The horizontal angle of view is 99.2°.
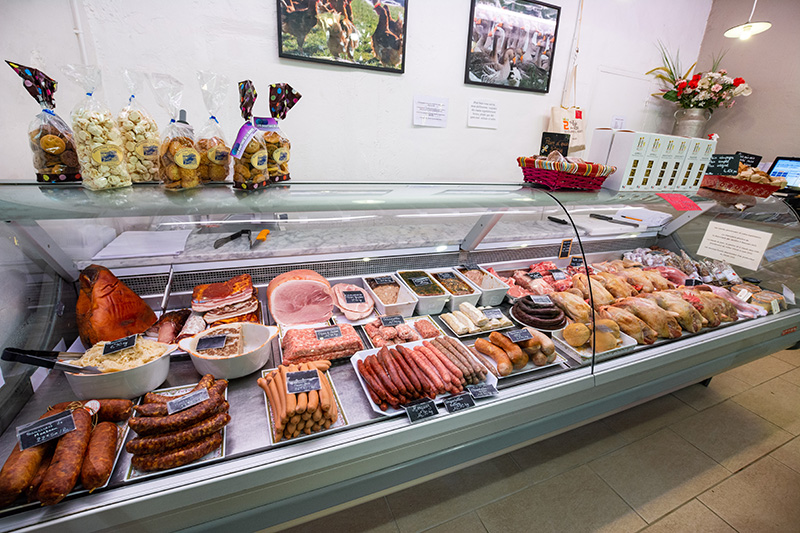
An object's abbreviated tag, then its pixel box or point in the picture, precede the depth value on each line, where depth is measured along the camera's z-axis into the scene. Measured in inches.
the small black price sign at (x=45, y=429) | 48.1
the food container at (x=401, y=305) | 93.6
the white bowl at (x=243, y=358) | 66.4
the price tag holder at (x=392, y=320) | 88.9
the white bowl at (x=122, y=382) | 57.6
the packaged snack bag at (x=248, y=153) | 61.9
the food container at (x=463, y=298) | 99.9
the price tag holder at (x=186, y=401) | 55.6
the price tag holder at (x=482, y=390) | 69.8
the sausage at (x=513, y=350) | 77.9
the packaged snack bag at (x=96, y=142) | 56.8
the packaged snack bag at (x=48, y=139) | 55.5
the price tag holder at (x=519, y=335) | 81.4
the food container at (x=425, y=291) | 97.0
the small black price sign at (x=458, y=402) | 66.3
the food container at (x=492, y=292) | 103.3
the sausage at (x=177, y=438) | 50.0
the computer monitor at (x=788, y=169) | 180.1
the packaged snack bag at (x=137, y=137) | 63.2
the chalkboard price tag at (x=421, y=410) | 63.6
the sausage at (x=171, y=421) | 51.9
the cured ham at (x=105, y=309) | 68.2
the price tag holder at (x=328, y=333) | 79.0
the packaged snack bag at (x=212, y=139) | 67.8
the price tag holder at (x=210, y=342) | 68.8
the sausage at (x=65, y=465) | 43.8
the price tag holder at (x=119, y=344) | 61.9
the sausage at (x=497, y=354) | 75.6
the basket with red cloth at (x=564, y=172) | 86.9
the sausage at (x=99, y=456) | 46.4
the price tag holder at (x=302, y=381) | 60.0
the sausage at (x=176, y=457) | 49.8
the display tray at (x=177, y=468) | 49.6
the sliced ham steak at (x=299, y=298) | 87.0
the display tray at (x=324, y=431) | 57.6
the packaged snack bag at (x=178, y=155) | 62.3
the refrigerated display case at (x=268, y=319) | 52.4
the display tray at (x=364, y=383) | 64.4
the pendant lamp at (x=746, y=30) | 161.0
